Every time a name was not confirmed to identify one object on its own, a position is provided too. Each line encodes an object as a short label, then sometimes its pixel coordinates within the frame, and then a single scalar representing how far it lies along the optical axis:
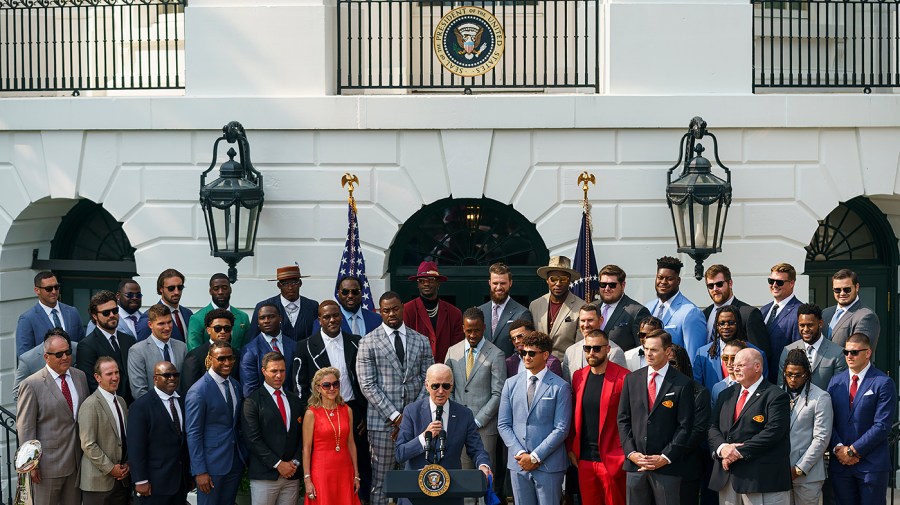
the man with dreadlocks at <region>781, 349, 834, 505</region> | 11.34
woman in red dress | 11.58
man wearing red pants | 11.73
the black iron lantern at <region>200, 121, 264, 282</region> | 13.87
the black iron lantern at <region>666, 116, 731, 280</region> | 13.77
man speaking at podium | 11.14
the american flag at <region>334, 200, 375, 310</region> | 14.36
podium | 10.56
